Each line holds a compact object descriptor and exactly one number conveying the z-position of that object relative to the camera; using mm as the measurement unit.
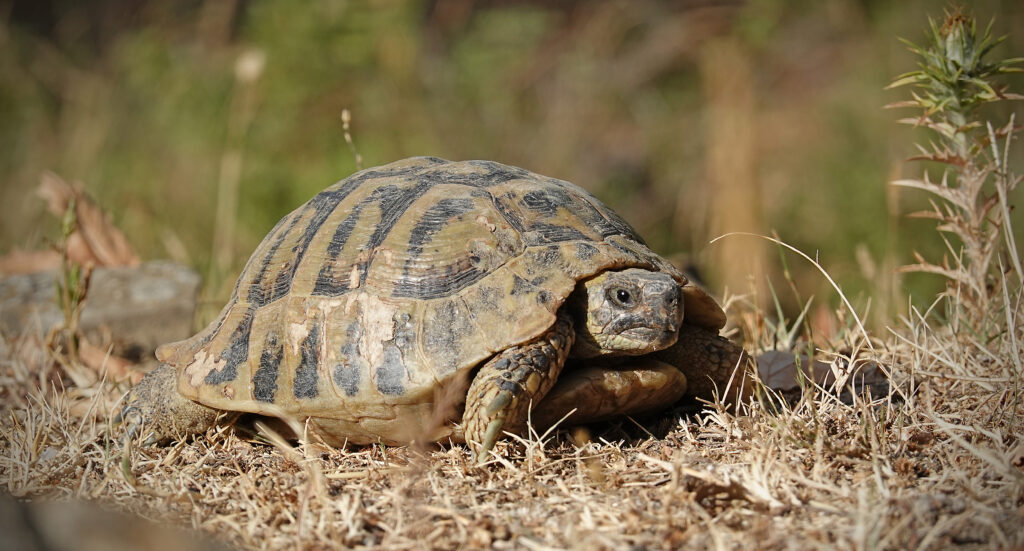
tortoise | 4941
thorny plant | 5539
